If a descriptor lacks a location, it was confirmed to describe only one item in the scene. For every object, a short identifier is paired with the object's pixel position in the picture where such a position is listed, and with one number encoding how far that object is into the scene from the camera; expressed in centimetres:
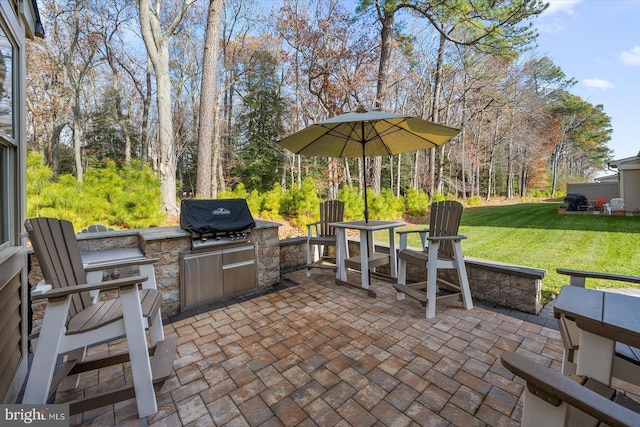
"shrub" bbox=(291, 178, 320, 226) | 687
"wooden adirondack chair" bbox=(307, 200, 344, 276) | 405
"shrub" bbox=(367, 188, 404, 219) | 796
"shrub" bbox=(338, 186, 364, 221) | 758
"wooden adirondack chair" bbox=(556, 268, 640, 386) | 117
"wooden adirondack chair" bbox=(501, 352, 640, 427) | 71
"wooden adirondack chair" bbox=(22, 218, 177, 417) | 146
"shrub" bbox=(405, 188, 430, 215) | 991
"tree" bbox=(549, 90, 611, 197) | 2052
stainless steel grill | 304
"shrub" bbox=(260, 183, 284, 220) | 673
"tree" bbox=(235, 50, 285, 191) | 1387
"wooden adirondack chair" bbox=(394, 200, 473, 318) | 279
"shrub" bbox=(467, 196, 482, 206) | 1581
